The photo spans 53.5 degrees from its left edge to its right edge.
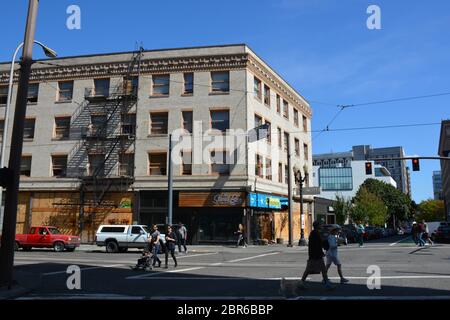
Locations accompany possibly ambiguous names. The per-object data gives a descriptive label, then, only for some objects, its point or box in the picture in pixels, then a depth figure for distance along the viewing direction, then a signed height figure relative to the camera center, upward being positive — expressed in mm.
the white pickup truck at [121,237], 28156 -406
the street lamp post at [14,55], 15961 +6368
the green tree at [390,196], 88438 +7084
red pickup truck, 28875 -622
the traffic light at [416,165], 30081 +4450
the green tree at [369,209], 71700 +3555
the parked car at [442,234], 35844 -200
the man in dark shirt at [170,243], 18312 -505
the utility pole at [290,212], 32719 +1349
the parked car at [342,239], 35259 -614
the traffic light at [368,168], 30722 +4349
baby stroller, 17078 -1222
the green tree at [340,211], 62750 +2857
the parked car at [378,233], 50906 -192
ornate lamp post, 34062 +81
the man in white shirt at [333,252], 12367 -576
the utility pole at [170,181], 28244 +3243
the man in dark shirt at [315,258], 11602 -703
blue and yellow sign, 33441 +2400
